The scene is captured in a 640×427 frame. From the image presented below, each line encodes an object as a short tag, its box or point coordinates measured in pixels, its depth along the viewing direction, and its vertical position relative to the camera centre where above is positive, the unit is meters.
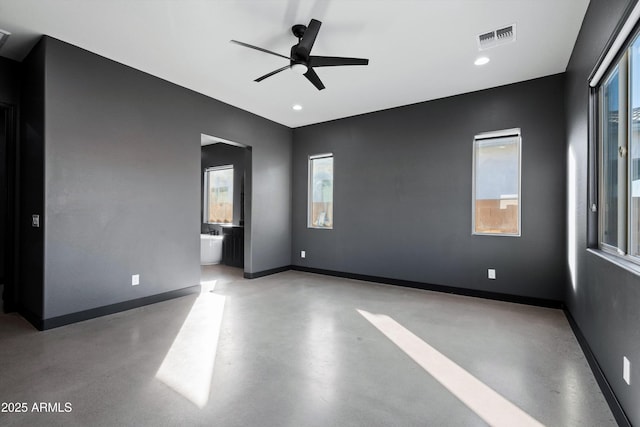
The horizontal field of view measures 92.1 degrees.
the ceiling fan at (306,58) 2.59 +1.39
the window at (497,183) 3.94 +0.43
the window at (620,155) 1.76 +0.40
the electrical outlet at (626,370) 1.56 -0.80
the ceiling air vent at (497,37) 2.76 +1.64
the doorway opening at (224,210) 5.53 +0.11
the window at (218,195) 6.93 +0.46
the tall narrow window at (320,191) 5.61 +0.43
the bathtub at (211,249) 6.40 -0.73
